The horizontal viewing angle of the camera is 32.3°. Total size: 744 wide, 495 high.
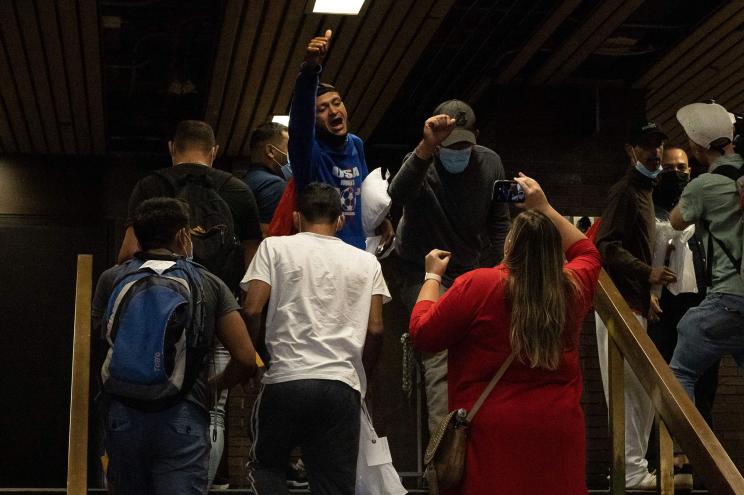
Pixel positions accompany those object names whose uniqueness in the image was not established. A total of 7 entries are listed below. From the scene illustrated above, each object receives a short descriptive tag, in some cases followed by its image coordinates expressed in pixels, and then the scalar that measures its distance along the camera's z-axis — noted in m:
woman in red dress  4.11
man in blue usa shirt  5.20
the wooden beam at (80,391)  5.03
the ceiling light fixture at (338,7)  8.16
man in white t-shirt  4.52
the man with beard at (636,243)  6.44
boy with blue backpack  4.20
